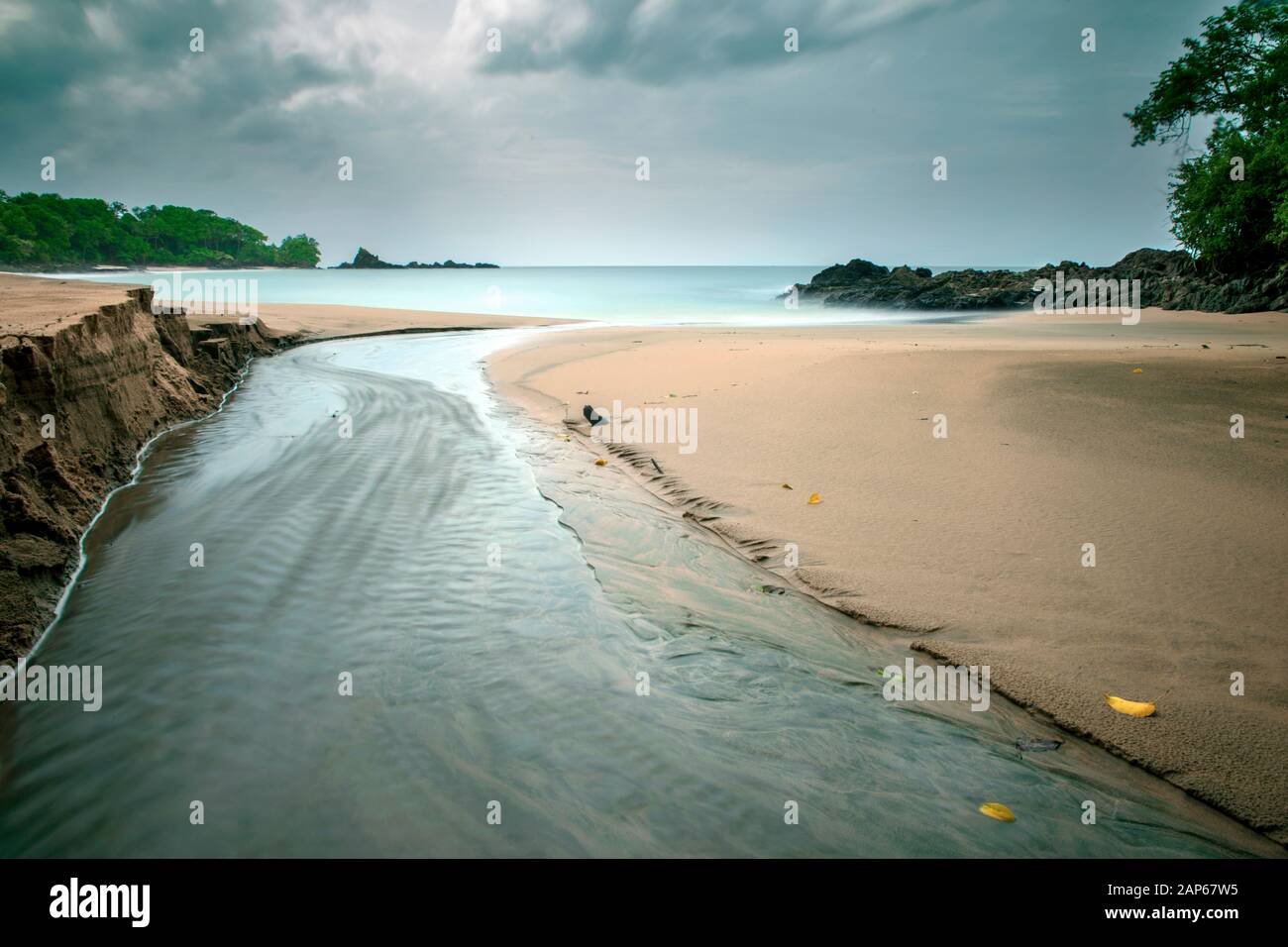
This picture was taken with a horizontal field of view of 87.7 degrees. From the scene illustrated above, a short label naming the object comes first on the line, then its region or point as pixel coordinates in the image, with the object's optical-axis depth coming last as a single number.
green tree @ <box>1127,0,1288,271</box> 15.38
